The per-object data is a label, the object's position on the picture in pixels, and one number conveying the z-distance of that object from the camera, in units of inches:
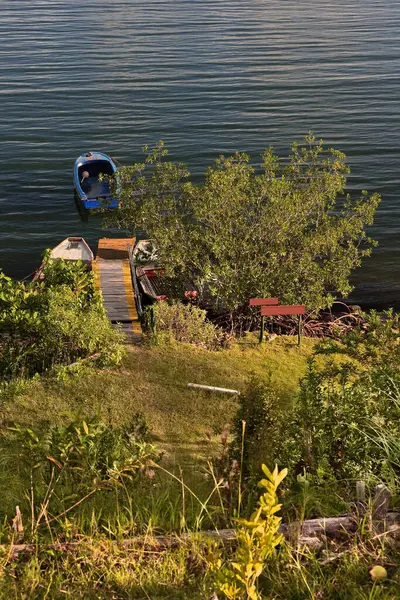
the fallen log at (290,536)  236.1
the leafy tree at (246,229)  661.9
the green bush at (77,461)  278.5
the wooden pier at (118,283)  652.1
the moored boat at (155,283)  743.1
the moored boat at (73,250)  884.6
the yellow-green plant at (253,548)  177.2
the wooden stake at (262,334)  583.6
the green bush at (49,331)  518.0
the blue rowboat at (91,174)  1124.5
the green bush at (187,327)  589.6
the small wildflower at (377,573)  210.8
